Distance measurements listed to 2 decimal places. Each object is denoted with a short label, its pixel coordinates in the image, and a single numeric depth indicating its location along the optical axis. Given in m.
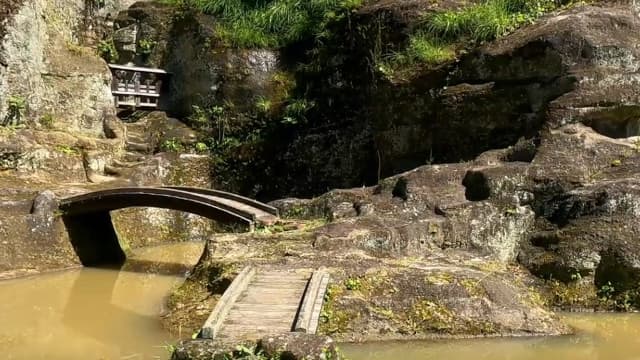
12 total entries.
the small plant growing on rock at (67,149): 16.76
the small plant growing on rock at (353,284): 9.01
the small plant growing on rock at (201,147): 19.34
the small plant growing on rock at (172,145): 19.44
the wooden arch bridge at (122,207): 12.77
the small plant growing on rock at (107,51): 21.50
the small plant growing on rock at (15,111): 16.86
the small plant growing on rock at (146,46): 21.65
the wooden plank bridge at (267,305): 6.83
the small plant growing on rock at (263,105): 19.39
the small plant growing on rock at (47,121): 17.73
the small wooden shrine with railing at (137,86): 20.59
